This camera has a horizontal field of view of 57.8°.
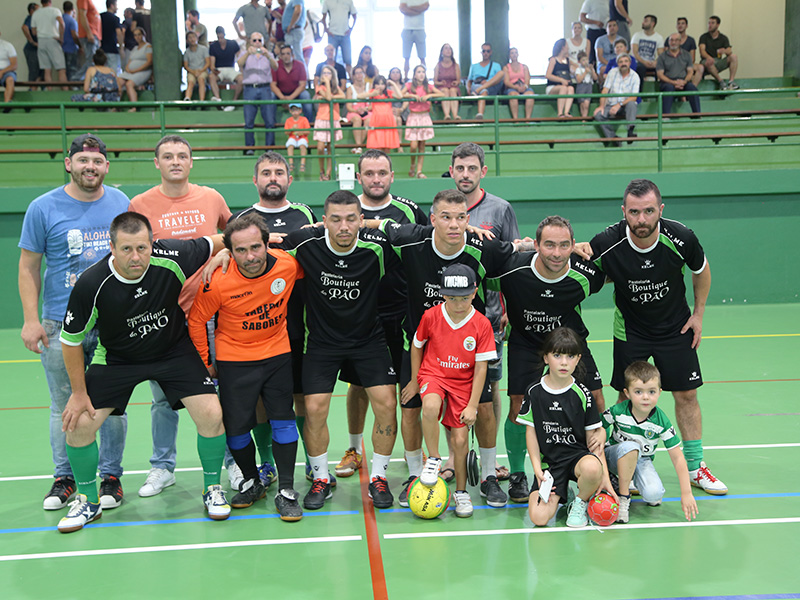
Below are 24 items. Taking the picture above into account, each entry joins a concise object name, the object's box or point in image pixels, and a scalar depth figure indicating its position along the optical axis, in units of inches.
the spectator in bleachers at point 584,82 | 623.5
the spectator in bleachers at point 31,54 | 684.7
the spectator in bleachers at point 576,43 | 679.7
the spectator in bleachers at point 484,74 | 629.8
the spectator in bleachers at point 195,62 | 629.3
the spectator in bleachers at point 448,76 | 619.2
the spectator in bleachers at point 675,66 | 632.4
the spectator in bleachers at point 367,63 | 587.8
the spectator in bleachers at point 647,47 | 654.5
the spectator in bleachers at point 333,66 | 610.5
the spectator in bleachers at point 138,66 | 640.4
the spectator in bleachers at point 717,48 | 690.8
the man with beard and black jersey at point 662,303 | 211.5
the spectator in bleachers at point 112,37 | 649.0
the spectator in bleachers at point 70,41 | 666.2
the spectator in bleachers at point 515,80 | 621.6
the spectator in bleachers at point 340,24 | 635.5
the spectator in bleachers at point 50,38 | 658.8
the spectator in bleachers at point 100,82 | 602.5
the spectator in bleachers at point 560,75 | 628.7
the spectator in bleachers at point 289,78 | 585.0
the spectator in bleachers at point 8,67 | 609.6
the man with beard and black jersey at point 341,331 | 208.5
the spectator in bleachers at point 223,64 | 642.8
